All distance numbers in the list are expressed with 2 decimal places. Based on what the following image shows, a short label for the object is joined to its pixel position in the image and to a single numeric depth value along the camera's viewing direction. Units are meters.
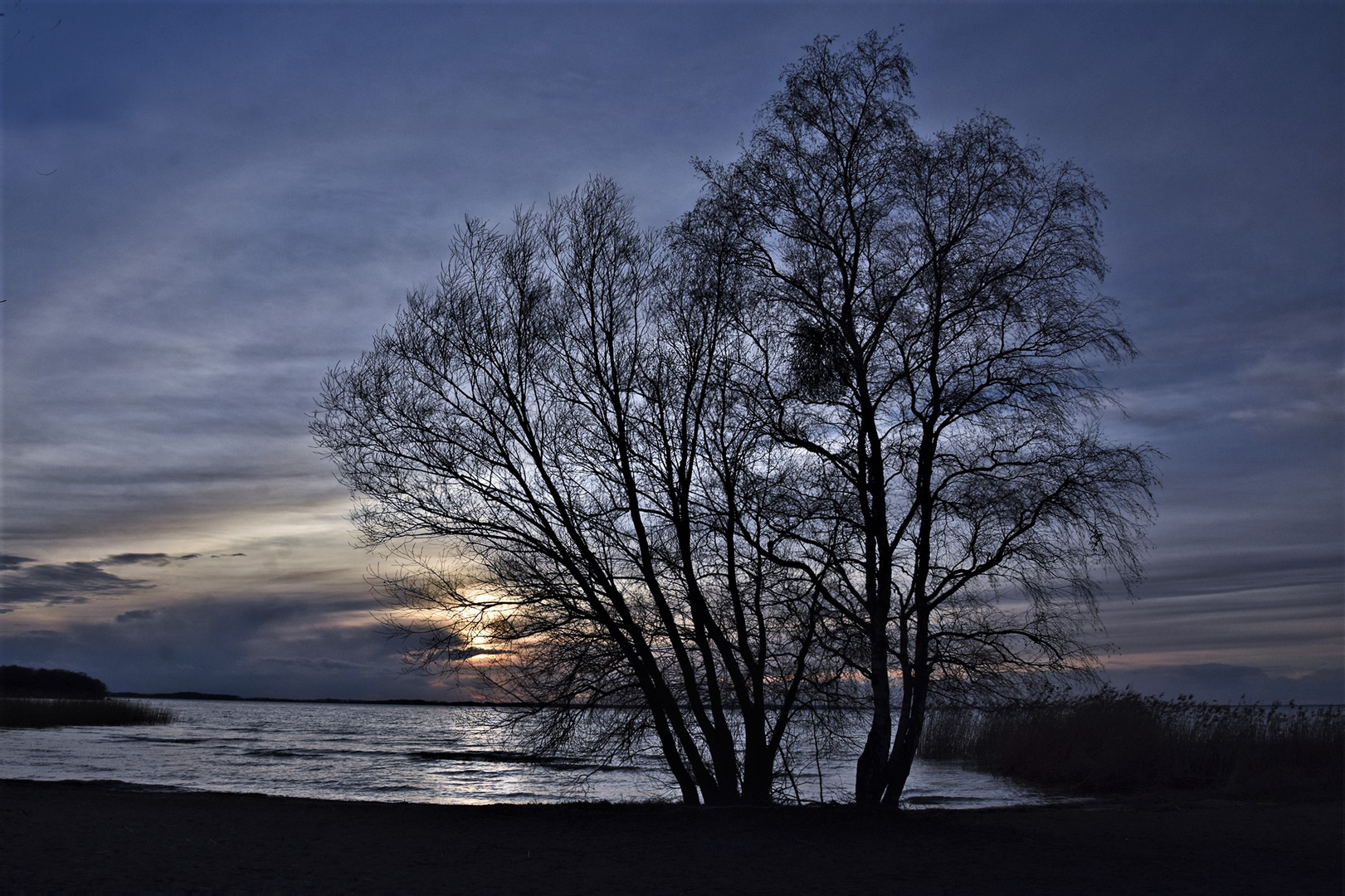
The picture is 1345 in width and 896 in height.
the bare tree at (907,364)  13.47
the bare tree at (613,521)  15.02
